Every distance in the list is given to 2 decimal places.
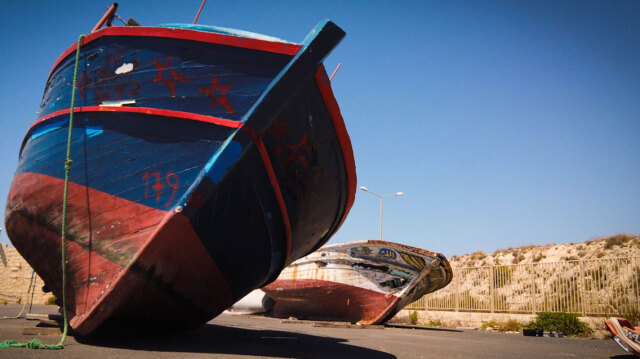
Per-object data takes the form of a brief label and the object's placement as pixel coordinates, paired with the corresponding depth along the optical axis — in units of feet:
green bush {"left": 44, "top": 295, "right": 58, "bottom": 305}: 64.99
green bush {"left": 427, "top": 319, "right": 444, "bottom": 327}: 50.93
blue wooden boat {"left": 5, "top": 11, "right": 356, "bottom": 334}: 13.00
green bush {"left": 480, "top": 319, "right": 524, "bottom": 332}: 41.37
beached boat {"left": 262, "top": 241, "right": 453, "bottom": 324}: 36.65
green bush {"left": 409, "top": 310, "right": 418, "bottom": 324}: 54.13
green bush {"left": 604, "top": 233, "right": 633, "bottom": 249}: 65.05
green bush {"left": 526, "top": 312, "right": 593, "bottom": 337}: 36.83
